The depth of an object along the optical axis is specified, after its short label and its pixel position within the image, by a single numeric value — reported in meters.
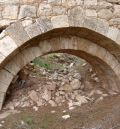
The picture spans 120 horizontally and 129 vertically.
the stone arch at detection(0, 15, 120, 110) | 3.81
